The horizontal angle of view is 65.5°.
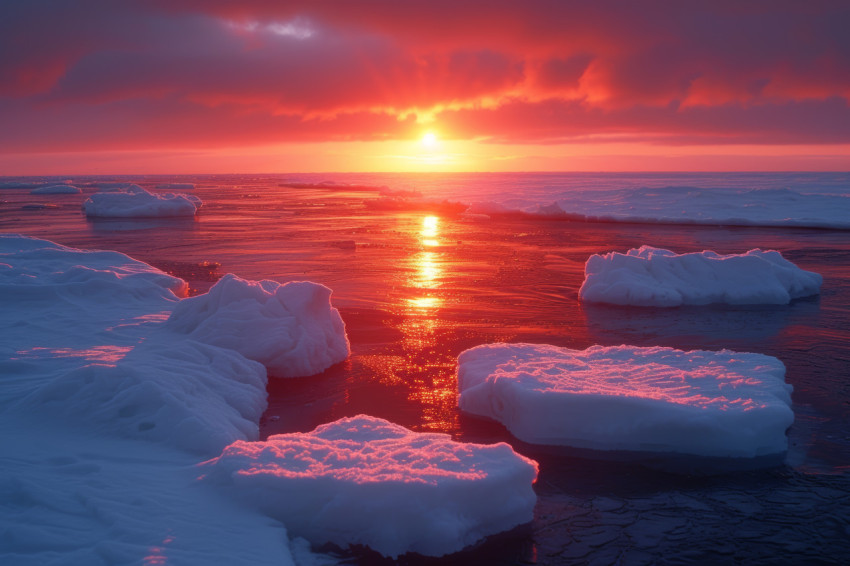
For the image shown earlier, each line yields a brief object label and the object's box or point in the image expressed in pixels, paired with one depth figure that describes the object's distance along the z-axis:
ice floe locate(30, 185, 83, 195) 53.69
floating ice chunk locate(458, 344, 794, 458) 6.03
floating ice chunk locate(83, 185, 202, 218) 30.89
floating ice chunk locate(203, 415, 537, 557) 4.57
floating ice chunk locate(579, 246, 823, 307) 12.23
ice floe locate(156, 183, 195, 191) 70.03
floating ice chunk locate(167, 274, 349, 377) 8.33
